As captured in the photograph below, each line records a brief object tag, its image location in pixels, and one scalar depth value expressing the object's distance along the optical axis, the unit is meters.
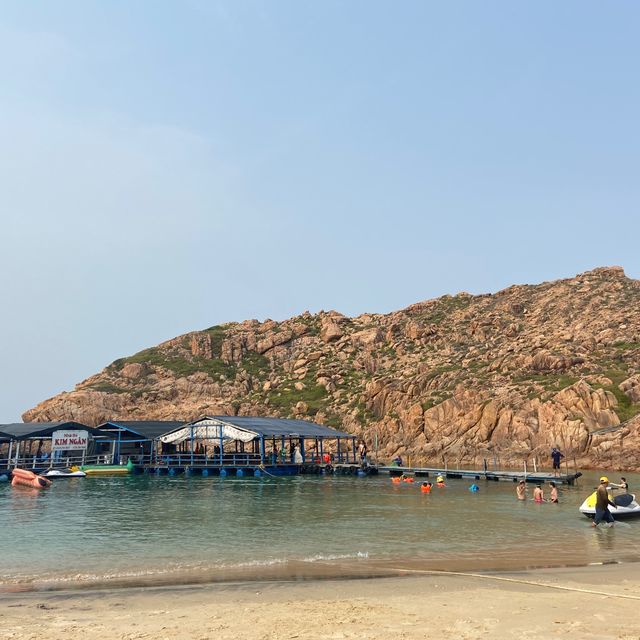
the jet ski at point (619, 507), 32.12
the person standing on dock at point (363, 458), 71.39
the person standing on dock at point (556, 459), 58.06
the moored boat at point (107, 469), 67.56
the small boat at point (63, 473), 63.31
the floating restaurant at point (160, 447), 66.75
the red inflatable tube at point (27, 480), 54.69
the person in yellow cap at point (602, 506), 29.23
